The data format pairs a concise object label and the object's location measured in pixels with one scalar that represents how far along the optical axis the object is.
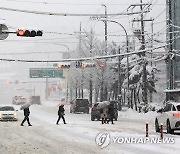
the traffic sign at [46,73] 104.81
